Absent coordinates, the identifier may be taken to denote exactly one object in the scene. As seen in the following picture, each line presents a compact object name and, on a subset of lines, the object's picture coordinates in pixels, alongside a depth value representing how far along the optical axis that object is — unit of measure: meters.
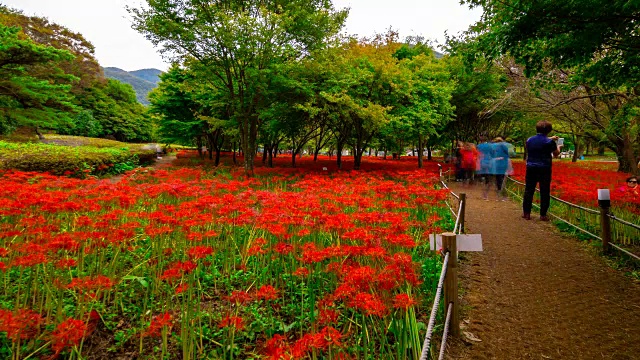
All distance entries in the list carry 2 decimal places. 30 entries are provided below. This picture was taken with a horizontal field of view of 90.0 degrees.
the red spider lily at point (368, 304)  2.02
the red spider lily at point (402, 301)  2.10
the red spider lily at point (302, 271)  2.61
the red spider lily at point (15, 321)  1.85
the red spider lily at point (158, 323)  2.10
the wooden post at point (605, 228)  5.14
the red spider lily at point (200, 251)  2.69
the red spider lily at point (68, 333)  1.86
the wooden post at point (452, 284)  2.79
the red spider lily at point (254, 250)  2.98
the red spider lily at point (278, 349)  1.66
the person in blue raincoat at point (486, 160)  9.95
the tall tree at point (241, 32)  10.82
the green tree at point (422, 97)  14.43
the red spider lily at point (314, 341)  1.72
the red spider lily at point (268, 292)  2.40
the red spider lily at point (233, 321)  2.14
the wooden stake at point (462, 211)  5.98
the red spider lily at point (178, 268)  2.34
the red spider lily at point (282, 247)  3.09
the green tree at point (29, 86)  11.57
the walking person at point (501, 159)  9.40
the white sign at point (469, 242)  2.77
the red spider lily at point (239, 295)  2.39
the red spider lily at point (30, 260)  2.42
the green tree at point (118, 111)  40.22
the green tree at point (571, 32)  3.96
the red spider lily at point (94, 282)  2.28
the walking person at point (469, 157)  13.28
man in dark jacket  6.50
